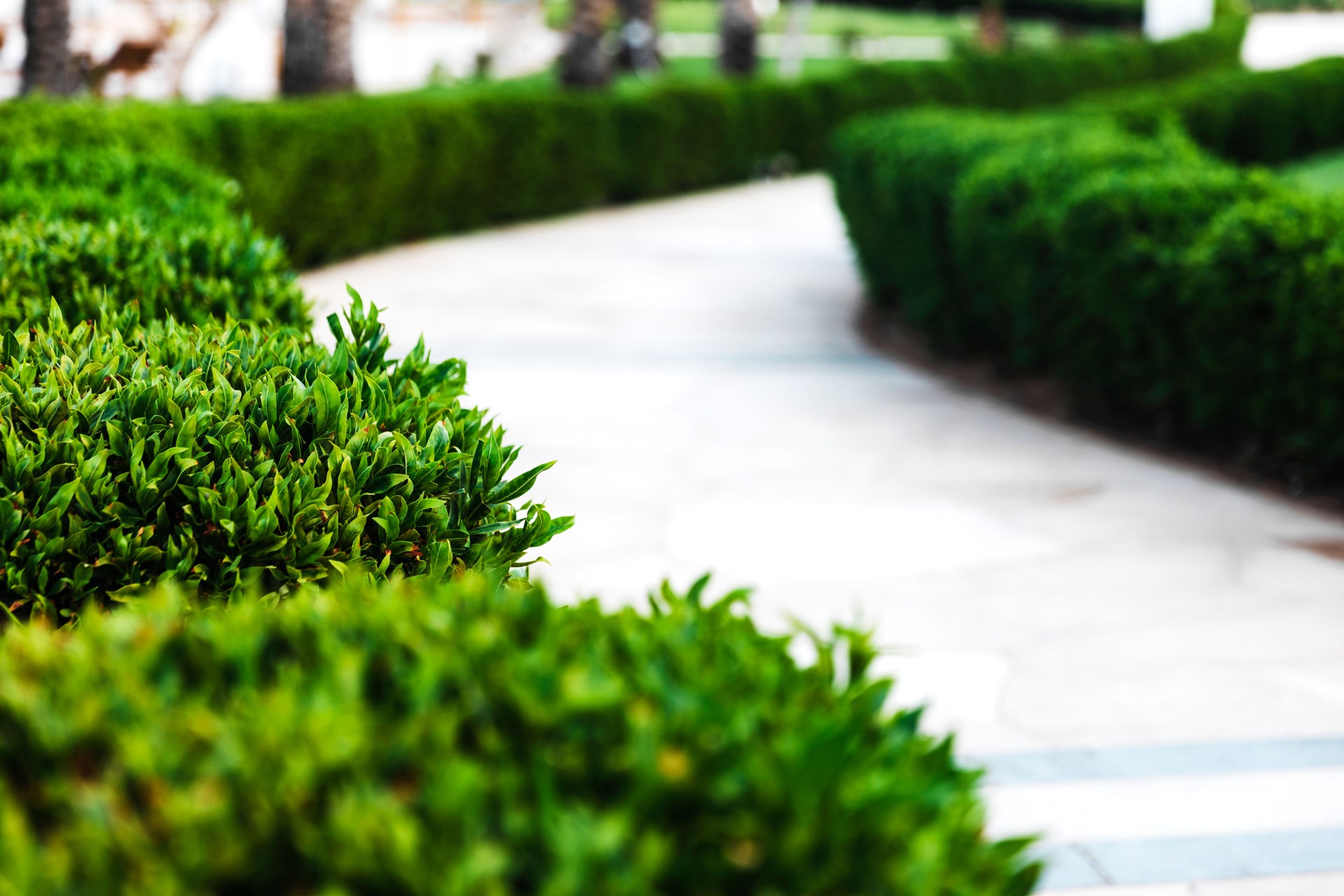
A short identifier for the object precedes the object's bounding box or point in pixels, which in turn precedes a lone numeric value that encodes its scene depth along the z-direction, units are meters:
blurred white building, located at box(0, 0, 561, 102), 20.14
